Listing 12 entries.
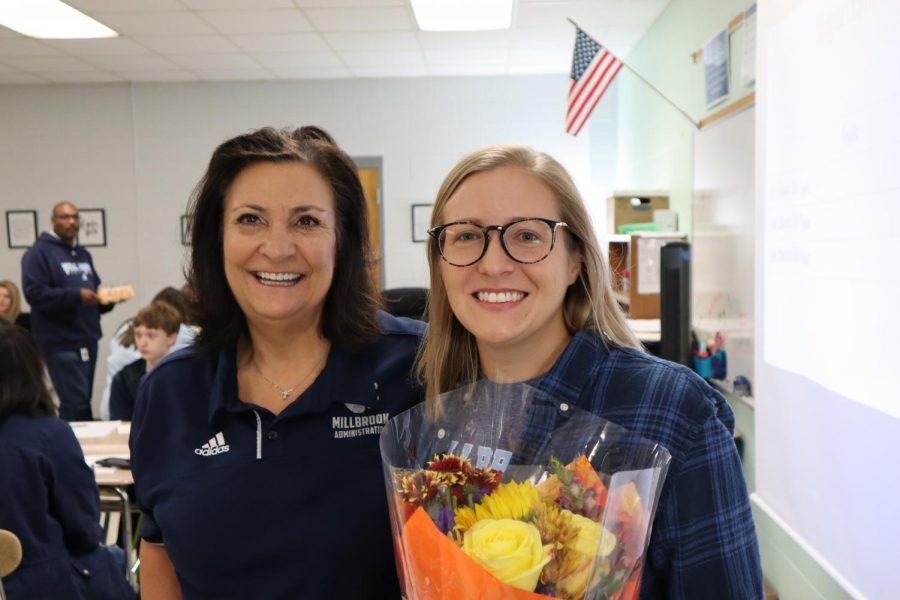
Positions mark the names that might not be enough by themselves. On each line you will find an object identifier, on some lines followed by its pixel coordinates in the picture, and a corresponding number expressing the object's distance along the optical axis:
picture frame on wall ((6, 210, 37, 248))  7.56
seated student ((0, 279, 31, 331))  5.71
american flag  4.76
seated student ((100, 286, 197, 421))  3.83
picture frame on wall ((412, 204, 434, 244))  7.40
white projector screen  1.69
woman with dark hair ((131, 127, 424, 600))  1.29
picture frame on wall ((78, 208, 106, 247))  7.52
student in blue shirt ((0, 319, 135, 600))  2.11
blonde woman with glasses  0.98
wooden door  7.39
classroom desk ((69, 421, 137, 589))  2.76
